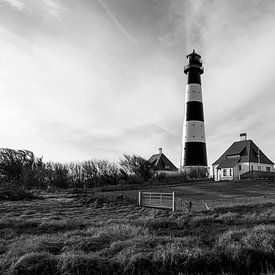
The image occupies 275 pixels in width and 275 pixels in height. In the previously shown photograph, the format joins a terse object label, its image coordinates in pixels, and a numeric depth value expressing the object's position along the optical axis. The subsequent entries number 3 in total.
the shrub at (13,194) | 20.57
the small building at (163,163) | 45.38
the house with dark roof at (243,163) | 38.69
